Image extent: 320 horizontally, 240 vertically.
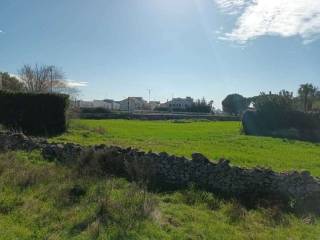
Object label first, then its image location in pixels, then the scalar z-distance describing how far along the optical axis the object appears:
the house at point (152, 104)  92.18
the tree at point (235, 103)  76.26
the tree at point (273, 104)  23.37
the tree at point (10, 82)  37.11
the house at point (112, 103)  94.43
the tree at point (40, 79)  42.33
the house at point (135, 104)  88.21
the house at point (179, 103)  88.55
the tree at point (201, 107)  72.80
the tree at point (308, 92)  48.73
